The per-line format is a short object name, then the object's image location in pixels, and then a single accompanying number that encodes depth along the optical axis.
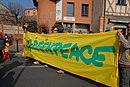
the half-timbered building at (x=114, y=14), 11.11
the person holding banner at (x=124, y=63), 2.23
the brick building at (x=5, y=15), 28.37
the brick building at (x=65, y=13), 12.62
